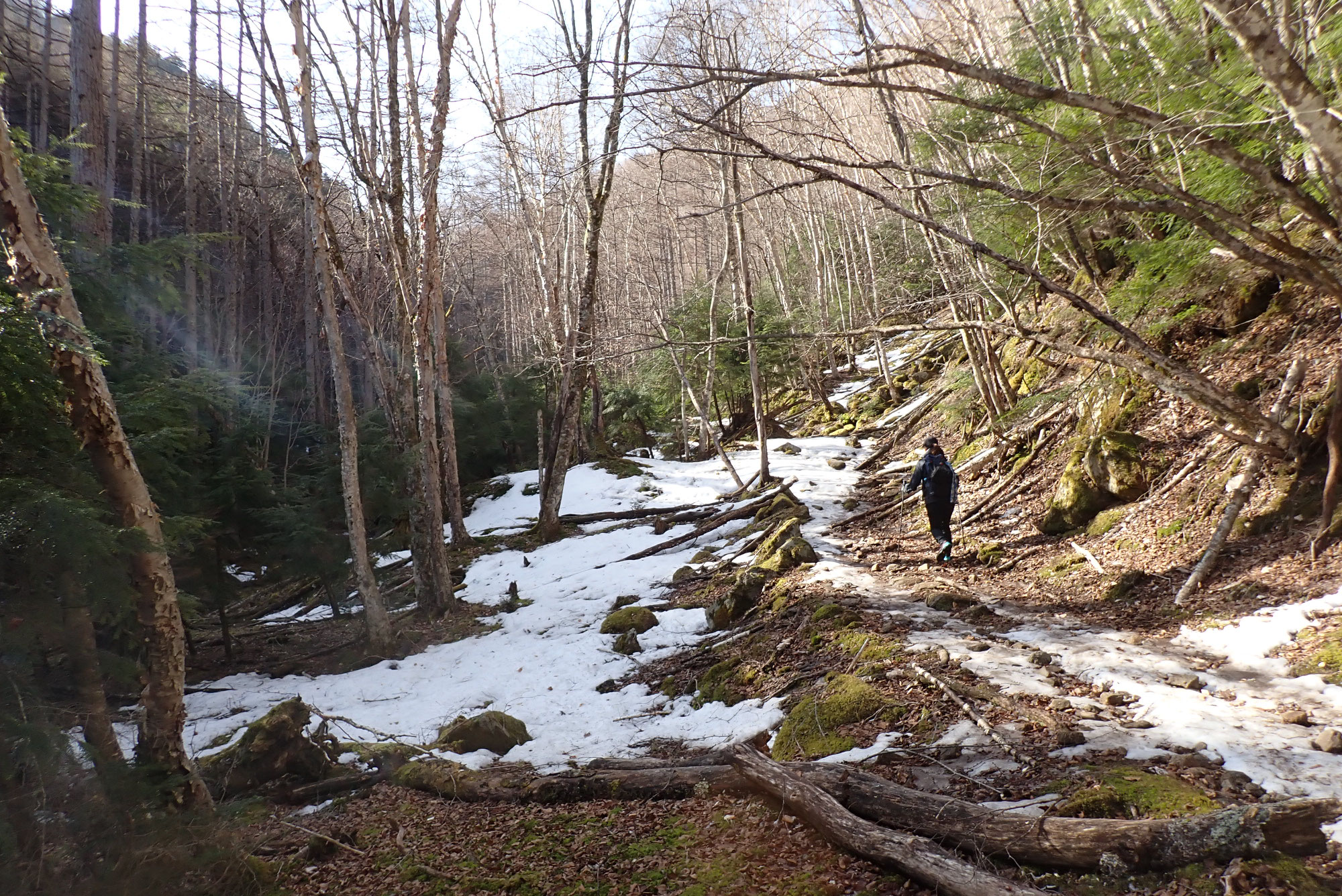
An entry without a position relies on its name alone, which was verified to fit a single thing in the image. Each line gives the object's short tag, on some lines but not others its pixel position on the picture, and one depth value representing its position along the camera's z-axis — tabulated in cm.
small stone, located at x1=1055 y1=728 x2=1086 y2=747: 387
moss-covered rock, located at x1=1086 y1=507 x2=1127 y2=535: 739
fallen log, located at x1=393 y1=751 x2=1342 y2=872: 252
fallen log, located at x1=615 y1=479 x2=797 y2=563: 1243
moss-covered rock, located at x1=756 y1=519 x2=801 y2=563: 984
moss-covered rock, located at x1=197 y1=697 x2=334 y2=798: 557
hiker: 841
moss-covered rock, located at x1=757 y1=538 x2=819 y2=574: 905
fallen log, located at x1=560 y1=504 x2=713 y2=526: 1488
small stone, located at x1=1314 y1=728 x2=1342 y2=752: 338
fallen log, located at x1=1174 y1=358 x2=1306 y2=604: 569
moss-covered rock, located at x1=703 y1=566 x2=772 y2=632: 810
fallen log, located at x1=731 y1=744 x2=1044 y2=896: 279
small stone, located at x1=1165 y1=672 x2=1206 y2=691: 437
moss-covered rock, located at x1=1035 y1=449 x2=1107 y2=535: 782
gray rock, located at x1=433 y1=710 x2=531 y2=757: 613
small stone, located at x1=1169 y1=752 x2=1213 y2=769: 340
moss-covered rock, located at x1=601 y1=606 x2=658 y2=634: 867
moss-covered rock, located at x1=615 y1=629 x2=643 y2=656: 812
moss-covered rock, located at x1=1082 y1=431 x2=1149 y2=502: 747
